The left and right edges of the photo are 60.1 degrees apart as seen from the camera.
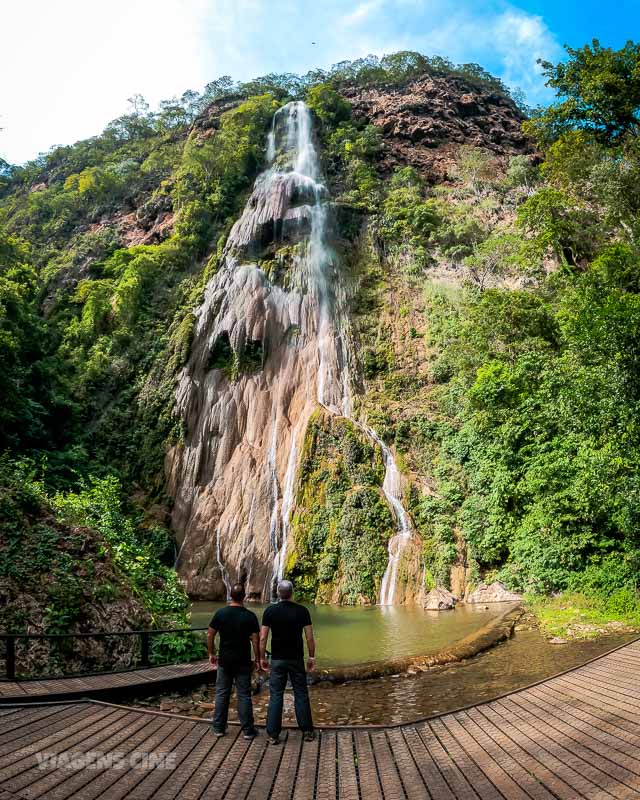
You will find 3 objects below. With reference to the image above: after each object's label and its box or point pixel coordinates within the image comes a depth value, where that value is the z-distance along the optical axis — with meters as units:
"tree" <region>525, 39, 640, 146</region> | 26.25
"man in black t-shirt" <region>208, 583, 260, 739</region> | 5.82
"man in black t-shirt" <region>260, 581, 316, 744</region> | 5.73
